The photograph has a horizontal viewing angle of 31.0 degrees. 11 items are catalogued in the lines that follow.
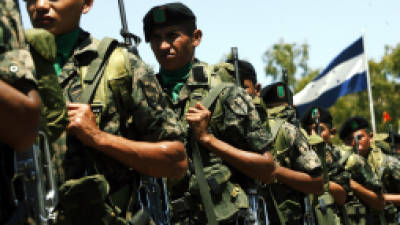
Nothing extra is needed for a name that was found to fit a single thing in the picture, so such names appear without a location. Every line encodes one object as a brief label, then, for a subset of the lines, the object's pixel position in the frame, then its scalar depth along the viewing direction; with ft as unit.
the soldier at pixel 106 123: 11.51
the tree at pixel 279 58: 151.33
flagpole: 64.77
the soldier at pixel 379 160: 43.08
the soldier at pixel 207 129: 18.16
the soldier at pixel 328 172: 31.89
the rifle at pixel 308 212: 27.63
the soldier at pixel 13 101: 8.51
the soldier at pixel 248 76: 26.37
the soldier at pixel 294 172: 25.77
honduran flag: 61.05
